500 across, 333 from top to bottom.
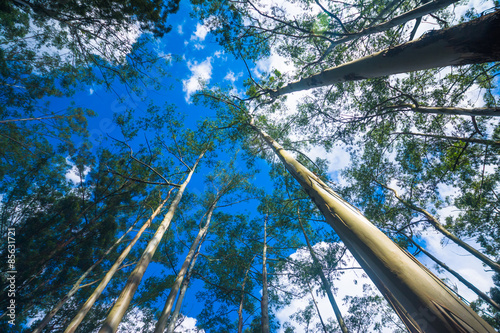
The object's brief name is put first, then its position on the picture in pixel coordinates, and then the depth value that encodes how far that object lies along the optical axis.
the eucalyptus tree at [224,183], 10.66
